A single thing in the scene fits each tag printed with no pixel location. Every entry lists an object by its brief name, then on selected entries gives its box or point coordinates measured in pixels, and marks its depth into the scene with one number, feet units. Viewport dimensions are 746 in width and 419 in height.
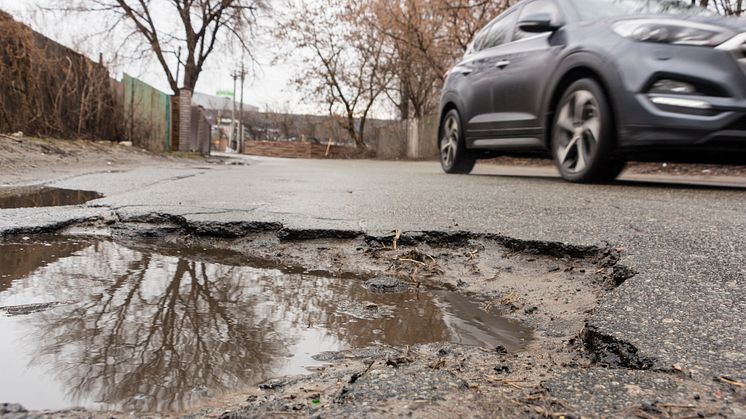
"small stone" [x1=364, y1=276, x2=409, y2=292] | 6.37
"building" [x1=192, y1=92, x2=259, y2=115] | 186.33
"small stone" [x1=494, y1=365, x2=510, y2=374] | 3.96
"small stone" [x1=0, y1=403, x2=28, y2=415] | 3.15
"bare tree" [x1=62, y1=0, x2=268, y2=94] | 68.64
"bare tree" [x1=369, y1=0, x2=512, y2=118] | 54.24
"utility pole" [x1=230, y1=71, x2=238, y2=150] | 147.56
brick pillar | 51.49
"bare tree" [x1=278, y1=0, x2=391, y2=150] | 78.74
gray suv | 12.34
